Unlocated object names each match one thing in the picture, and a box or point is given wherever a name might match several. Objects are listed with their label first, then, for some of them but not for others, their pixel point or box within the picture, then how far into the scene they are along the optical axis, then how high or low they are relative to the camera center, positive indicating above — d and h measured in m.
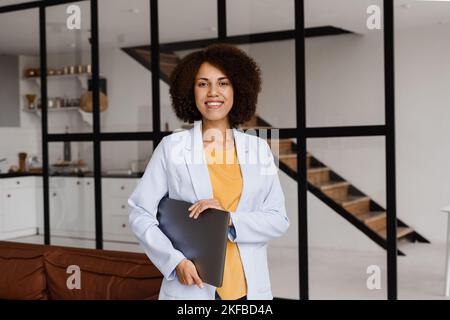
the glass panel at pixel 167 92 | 3.54 +0.39
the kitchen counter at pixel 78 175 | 3.74 -0.16
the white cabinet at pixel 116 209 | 3.82 -0.40
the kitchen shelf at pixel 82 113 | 3.93 +0.29
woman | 1.35 -0.08
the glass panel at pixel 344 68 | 3.03 +0.46
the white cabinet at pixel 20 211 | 4.31 -0.45
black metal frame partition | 2.99 +0.15
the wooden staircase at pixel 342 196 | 3.04 -0.27
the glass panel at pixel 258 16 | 3.21 +0.80
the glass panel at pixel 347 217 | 3.05 -0.39
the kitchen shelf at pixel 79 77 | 3.95 +0.56
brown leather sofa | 2.20 -0.51
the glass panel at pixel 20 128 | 4.29 +0.21
